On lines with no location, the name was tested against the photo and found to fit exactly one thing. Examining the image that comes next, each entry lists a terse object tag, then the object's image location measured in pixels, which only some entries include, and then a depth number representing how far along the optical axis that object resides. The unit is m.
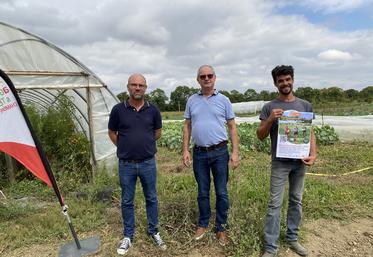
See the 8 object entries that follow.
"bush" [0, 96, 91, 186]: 6.75
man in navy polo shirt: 3.61
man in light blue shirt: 3.64
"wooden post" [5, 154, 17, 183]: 6.80
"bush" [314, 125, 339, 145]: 11.75
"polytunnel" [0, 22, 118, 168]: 5.51
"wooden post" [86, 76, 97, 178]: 6.33
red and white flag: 3.64
